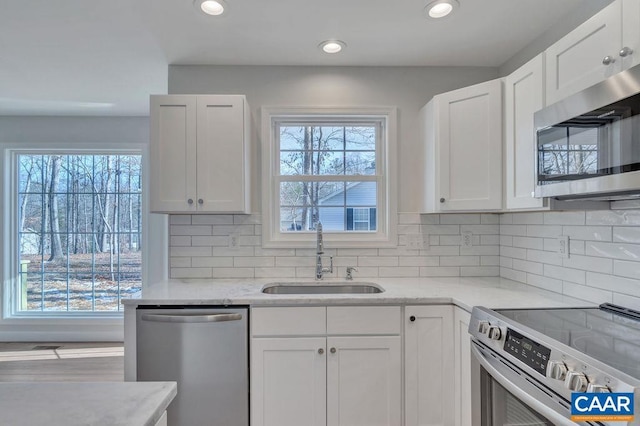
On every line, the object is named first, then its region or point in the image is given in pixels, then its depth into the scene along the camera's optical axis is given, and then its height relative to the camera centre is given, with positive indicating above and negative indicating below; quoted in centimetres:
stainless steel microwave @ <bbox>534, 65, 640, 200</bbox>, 114 +27
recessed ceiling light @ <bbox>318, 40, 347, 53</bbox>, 226 +111
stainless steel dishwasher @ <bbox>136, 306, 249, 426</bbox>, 191 -79
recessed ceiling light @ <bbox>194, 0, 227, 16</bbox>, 183 +112
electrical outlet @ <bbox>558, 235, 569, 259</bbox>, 192 -17
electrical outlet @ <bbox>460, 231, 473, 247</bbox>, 261 -19
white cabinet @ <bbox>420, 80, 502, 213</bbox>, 206 +41
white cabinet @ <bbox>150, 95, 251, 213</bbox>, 226 +41
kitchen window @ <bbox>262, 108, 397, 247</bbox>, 266 +30
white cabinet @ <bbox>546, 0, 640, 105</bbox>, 122 +64
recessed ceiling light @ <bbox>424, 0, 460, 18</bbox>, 184 +112
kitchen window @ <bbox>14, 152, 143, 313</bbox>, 394 -18
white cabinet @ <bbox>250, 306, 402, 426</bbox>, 193 -83
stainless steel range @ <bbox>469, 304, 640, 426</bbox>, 101 -46
